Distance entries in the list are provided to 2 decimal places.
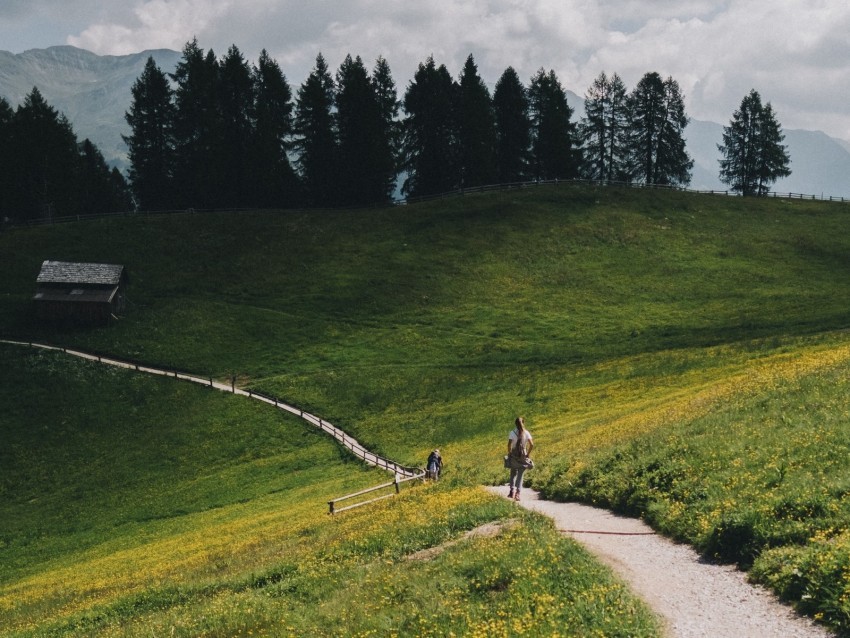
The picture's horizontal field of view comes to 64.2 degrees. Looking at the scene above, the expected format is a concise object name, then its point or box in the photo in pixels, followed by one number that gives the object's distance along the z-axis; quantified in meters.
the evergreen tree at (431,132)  99.75
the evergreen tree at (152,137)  96.19
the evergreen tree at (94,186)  102.81
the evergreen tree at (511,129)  104.50
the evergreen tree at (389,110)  101.44
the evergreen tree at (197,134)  95.06
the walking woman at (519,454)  23.44
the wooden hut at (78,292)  68.31
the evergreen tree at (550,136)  104.75
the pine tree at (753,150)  108.88
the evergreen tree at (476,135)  99.62
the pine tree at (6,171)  89.88
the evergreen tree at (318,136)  98.12
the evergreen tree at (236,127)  96.81
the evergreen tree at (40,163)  91.00
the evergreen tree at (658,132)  106.19
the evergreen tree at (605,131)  105.81
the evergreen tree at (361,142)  97.88
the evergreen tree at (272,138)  95.69
